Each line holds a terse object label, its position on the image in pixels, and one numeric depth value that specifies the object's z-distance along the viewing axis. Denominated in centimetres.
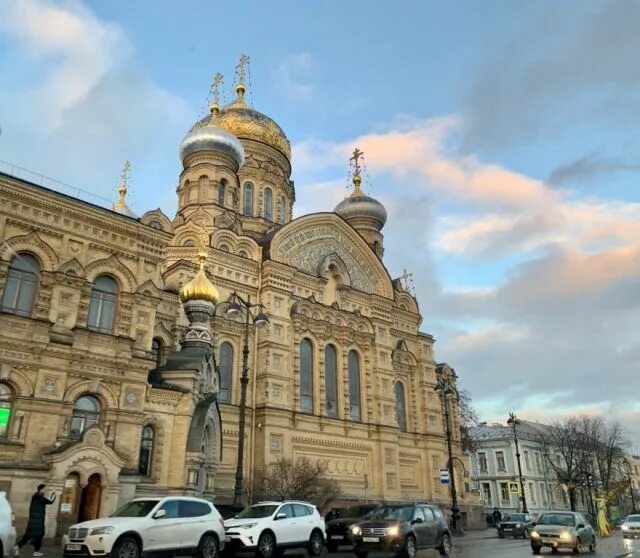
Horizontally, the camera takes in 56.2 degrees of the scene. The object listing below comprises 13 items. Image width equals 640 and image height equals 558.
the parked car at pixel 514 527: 2472
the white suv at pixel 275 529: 1223
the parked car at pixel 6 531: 924
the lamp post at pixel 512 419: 3641
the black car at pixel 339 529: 1570
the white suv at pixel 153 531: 1001
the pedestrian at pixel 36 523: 1166
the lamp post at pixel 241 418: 1595
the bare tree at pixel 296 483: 2148
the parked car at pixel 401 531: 1251
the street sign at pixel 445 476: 2420
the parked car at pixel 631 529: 2330
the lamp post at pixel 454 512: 2378
